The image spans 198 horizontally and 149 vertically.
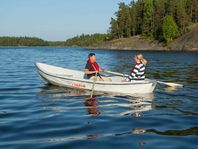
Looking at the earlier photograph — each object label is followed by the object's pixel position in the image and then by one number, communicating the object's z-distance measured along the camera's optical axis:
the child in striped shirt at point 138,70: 15.87
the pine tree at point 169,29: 96.44
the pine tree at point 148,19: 115.88
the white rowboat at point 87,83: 15.91
